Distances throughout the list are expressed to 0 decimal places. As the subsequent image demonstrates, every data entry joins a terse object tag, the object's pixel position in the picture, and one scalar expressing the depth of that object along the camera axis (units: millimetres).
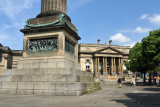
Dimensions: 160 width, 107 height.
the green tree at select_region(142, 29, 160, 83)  23189
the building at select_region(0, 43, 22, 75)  53625
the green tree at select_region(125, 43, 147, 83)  36888
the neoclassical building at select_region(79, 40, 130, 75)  70875
